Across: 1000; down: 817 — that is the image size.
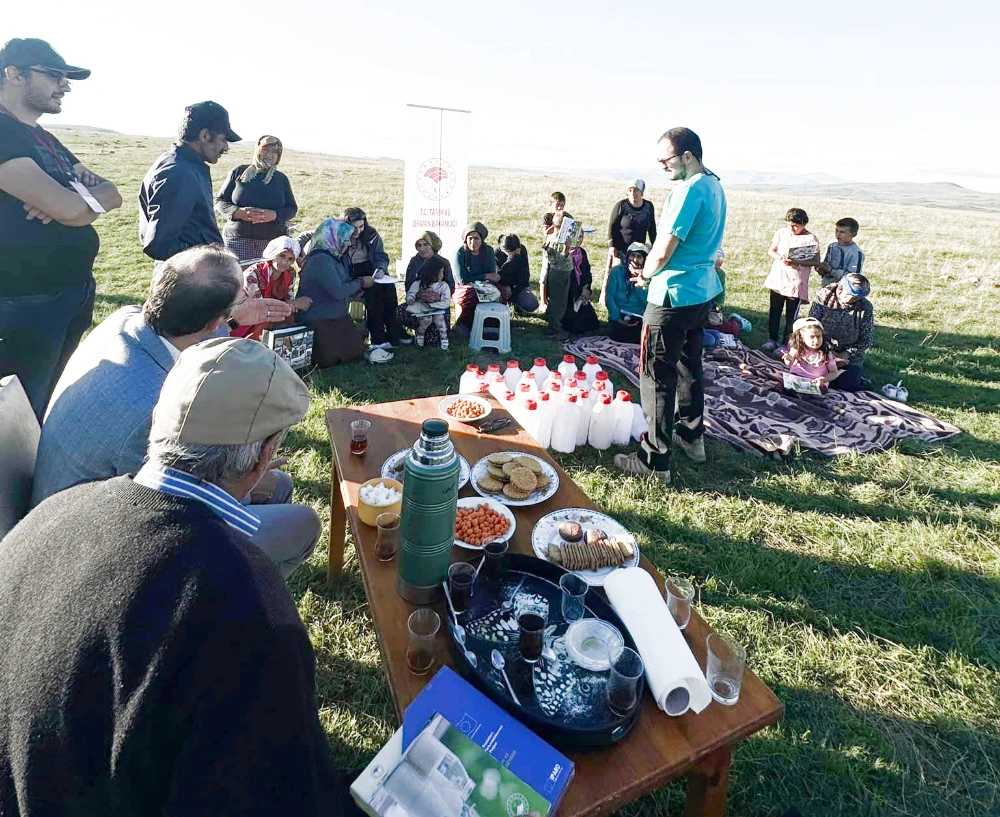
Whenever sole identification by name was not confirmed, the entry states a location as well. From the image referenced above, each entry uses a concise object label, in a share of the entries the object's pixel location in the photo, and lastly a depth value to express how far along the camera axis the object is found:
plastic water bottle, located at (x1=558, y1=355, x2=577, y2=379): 4.88
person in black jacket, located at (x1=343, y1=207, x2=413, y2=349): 6.68
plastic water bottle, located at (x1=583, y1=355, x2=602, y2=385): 4.88
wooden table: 1.41
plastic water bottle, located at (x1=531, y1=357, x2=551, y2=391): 4.83
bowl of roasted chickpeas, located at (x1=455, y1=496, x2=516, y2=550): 2.17
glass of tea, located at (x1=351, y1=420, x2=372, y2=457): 2.80
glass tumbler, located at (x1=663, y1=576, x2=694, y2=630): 1.88
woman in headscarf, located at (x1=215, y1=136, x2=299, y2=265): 6.24
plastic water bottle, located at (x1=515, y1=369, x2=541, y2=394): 4.34
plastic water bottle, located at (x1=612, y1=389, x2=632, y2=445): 4.57
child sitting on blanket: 6.06
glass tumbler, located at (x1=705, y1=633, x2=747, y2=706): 1.65
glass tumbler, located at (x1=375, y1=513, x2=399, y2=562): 2.12
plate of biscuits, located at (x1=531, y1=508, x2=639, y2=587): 2.08
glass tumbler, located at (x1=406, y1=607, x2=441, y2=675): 1.67
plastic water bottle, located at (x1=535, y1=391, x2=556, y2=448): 4.33
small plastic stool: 6.76
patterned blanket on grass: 4.97
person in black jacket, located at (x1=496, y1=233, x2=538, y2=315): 7.89
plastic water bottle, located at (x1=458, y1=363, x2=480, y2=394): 4.26
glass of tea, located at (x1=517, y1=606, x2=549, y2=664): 1.63
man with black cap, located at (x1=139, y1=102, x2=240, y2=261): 3.76
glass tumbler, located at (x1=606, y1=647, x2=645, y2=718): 1.49
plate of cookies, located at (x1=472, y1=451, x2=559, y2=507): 2.50
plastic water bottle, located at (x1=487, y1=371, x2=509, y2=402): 4.42
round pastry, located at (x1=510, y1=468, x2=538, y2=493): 2.51
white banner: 8.56
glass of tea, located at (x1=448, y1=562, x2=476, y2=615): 1.80
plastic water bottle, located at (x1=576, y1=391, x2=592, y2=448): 4.48
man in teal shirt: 3.55
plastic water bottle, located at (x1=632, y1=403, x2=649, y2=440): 4.81
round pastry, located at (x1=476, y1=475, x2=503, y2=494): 2.54
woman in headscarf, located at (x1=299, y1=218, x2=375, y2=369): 5.88
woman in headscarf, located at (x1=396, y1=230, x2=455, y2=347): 6.86
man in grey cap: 1.06
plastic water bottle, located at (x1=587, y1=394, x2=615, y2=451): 4.54
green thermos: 1.65
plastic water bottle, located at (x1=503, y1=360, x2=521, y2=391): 4.68
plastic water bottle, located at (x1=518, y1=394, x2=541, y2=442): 4.25
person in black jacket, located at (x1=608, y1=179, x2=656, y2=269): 7.93
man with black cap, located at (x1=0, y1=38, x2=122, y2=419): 2.74
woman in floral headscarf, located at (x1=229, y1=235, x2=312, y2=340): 5.62
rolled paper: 1.58
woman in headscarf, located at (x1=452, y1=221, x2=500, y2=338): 7.26
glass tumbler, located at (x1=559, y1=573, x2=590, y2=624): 1.78
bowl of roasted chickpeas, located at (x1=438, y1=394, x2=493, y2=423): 3.27
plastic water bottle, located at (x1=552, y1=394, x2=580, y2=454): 4.36
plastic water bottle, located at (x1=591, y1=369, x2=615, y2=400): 4.63
